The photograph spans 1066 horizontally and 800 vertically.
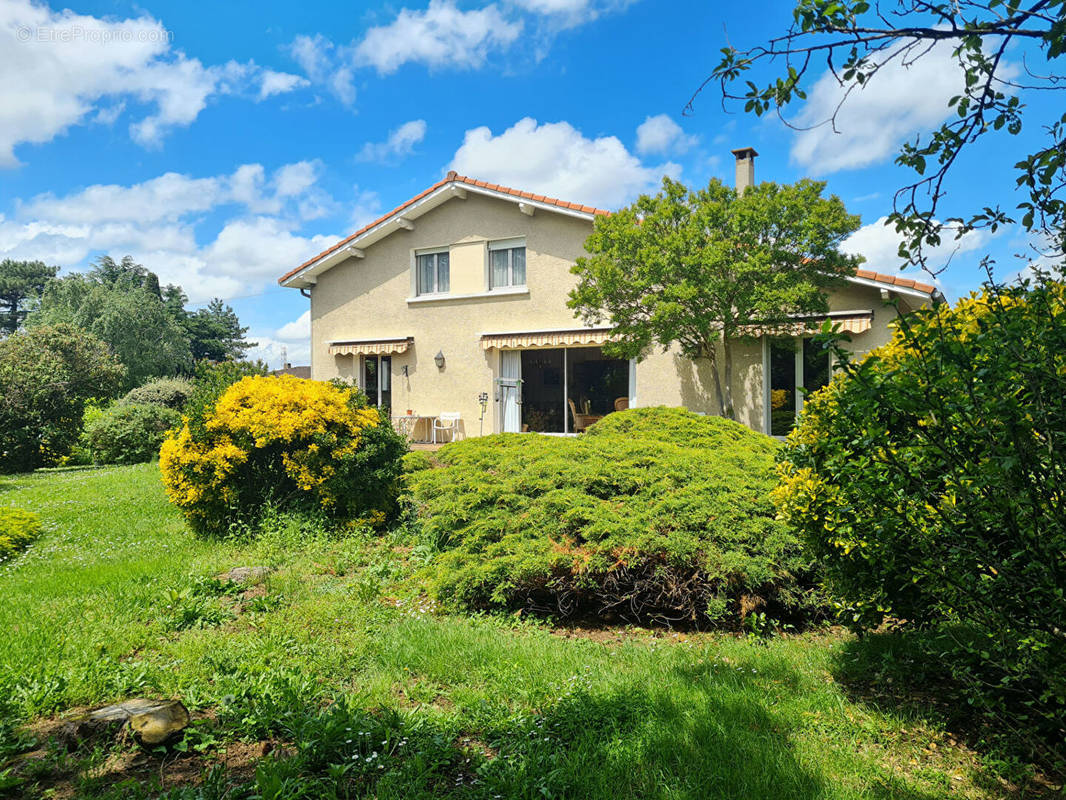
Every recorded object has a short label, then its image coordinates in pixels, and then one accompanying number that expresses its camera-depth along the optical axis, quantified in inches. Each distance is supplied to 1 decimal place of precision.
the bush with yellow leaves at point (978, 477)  107.9
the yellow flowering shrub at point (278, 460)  378.3
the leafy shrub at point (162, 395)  1014.4
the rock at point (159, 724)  138.9
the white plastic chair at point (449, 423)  786.2
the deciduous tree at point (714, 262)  548.1
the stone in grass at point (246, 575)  271.4
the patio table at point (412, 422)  802.8
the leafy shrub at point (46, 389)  861.2
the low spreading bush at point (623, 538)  226.5
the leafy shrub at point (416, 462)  411.2
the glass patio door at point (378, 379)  850.8
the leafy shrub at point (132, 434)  916.0
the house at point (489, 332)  673.6
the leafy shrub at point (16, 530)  362.3
